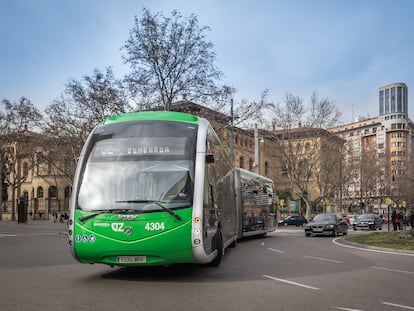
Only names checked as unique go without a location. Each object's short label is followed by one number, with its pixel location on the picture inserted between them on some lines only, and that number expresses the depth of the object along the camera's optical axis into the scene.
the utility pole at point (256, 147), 41.47
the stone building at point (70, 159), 44.24
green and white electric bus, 8.91
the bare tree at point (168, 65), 33.22
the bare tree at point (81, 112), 35.25
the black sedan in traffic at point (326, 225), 28.52
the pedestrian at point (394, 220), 36.36
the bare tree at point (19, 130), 51.81
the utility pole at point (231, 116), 35.37
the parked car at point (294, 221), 58.75
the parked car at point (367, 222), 41.84
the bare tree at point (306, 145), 52.78
